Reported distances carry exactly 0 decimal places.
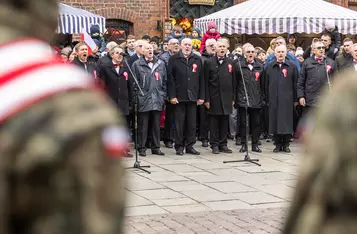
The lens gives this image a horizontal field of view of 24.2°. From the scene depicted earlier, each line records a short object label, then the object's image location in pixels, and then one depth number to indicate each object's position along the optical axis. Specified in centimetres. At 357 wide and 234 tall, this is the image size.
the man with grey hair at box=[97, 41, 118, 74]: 1419
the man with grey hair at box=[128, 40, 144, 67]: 1477
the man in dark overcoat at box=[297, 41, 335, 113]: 1495
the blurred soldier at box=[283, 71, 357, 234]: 139
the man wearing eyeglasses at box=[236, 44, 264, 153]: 1496
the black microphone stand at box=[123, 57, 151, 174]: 1390
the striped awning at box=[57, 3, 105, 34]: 1925
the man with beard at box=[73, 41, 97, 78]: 1411
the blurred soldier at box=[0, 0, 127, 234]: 125
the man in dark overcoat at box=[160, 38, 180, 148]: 1505
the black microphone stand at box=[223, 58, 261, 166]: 1360
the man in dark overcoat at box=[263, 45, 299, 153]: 1500
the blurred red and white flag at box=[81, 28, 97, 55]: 1736
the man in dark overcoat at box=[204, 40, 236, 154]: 1469
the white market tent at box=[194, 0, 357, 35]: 2000
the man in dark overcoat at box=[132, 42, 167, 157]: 1430
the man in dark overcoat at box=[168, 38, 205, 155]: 1452
